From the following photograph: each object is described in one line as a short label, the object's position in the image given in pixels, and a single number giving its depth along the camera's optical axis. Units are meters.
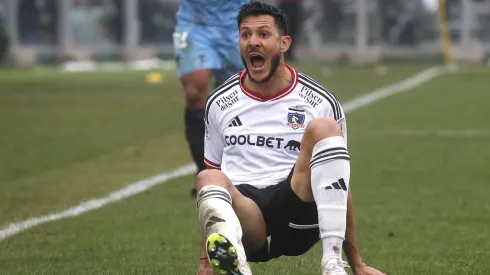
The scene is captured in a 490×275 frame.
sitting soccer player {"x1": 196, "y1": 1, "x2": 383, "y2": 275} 10.74
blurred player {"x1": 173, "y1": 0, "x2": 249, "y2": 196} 19.31
